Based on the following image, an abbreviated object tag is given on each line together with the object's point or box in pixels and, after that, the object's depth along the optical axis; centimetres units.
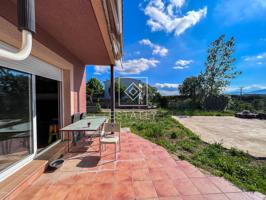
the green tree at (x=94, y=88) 1802
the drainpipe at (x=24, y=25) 66
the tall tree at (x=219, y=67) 1409
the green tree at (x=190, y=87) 1636
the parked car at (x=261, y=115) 1049
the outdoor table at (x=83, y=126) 285
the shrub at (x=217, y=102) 1446
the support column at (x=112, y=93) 503
